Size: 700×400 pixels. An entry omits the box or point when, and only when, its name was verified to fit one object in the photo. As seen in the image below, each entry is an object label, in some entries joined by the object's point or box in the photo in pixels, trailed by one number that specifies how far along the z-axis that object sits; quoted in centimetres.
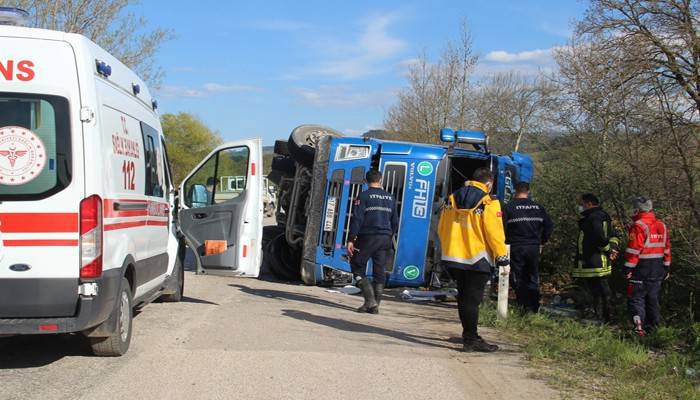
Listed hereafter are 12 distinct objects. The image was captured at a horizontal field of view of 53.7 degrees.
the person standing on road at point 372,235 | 891
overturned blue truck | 1059
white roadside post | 860
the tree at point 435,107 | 2442
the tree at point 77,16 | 1510
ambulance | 502
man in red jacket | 789
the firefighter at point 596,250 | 875
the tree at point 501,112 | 2483
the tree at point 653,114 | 832
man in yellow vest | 671
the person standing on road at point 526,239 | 898
